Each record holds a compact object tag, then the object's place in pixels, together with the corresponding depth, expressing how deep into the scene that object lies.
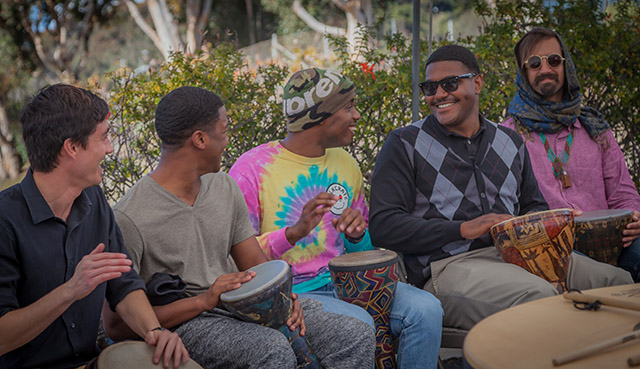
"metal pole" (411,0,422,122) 4.41
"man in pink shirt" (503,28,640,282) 4.31
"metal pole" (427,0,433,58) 4.58
